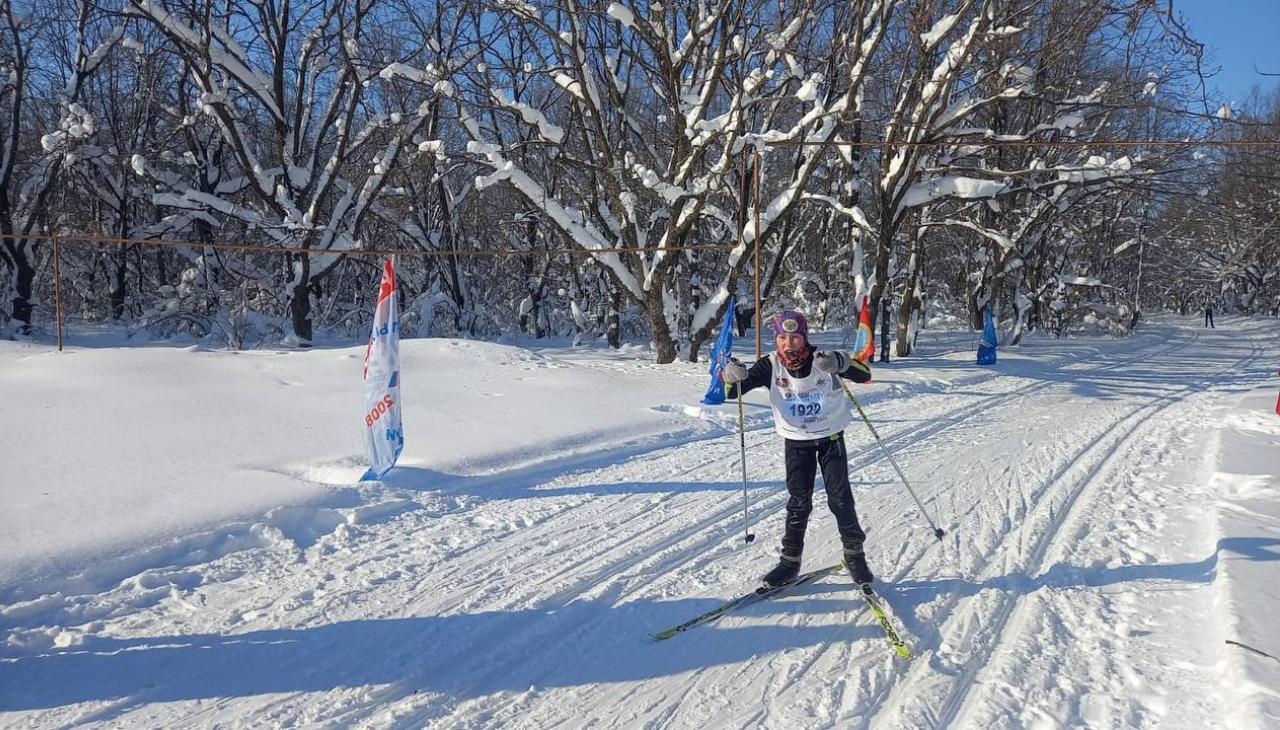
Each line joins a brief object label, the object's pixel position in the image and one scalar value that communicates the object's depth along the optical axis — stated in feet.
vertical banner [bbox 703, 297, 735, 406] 37.88
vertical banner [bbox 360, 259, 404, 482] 23.18
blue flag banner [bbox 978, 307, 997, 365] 65.67
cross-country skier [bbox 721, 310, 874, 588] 16.01
